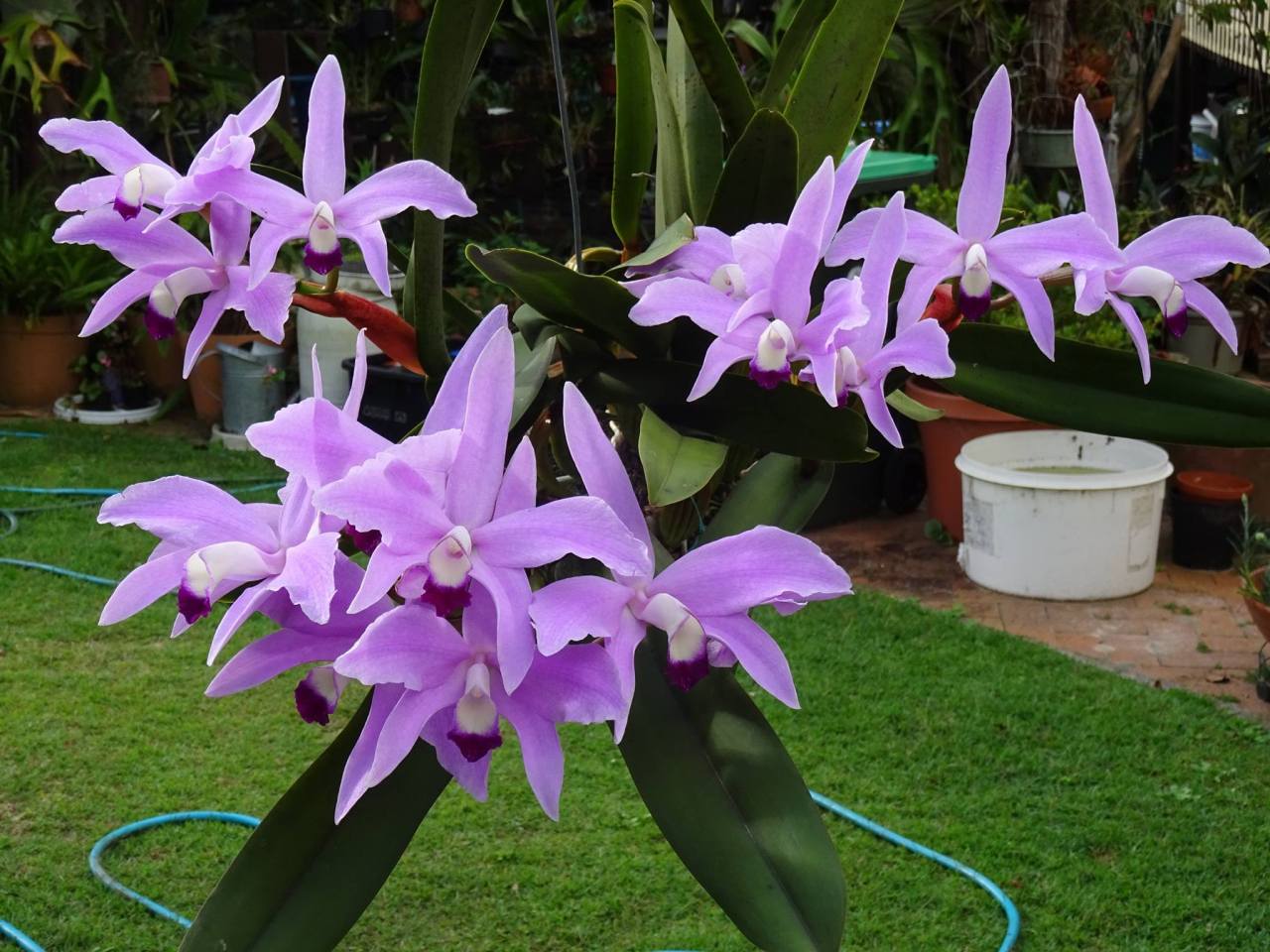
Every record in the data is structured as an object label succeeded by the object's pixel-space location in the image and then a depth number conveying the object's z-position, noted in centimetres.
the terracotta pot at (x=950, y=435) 602
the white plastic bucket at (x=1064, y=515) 575
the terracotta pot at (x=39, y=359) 709
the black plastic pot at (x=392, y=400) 636
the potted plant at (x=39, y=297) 694
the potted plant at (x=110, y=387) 703
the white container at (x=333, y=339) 666
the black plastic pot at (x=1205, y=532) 596
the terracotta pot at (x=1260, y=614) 538
